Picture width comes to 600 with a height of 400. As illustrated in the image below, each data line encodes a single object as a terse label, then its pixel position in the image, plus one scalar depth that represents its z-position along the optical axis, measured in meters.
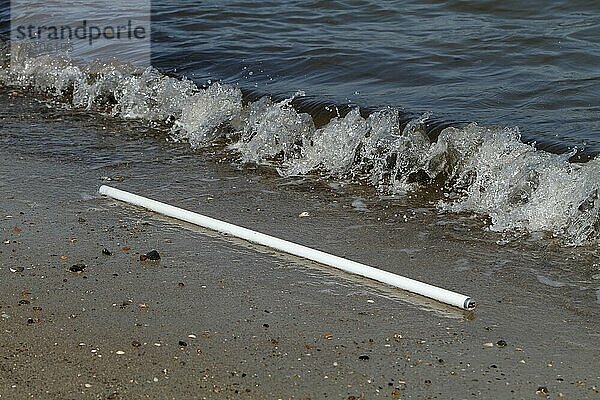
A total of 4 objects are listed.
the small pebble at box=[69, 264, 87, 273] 7.32
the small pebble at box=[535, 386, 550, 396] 5.59
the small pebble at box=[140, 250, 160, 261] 7.60
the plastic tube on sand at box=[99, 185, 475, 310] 6.80
